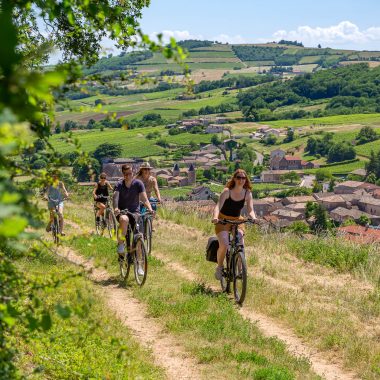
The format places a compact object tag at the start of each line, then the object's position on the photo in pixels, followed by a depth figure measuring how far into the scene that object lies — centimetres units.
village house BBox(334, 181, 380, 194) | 10196
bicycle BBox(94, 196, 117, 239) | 1529
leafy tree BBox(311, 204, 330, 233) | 6511
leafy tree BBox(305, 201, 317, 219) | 7993
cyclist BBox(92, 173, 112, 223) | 1489
